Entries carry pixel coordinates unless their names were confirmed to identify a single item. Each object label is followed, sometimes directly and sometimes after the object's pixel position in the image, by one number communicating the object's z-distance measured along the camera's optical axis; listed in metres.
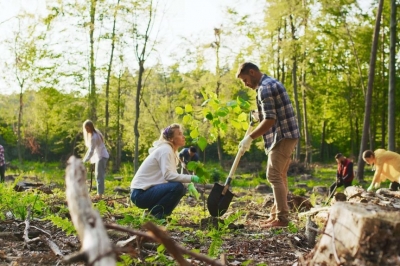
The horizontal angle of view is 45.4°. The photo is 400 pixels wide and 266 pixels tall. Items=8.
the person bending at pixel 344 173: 11.67
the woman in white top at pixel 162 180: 5.55
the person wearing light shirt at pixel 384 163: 10.80
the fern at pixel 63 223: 3.50
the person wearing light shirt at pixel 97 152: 9.74
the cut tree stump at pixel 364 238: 2.23
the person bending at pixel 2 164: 13.12
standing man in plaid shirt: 5.47
